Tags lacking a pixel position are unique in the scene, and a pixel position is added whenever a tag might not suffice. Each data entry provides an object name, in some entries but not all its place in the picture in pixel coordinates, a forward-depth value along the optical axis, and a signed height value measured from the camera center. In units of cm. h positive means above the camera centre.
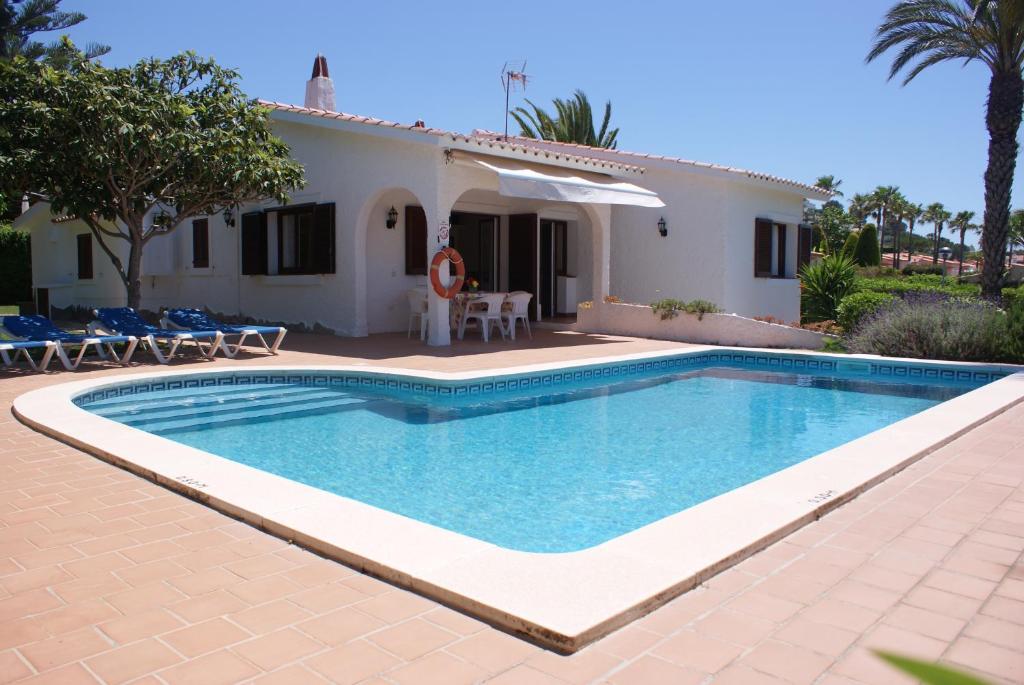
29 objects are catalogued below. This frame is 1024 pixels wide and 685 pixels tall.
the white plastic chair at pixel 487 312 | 1516 -40
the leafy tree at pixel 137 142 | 1141 +224
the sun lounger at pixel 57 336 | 1112 -68
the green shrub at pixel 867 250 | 4222 +233
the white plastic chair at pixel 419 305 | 1460 -27
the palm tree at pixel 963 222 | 7994 +738
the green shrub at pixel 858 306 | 1473 -24
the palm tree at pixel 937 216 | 7946 +790
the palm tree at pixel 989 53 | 1744 +552
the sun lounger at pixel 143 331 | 1191 -65
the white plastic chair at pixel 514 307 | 1546 -31
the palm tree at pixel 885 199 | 7188 +867
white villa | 1436 +131
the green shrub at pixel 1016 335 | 1227 -64
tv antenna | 2541 +697
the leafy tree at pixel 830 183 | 7446 +1061
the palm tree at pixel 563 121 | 3612 +784
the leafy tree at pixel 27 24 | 2381 +813
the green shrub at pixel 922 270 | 4497 +141
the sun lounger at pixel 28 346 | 1050 -80
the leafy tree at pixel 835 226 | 5619 +504
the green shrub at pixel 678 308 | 1588 -33
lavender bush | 1254 -64
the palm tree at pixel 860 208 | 7394 +813
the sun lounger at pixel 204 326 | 1288 -61
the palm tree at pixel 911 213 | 7431 +772
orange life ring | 1359 +34
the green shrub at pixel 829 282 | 1803 +26
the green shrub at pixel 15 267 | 2783 +78
